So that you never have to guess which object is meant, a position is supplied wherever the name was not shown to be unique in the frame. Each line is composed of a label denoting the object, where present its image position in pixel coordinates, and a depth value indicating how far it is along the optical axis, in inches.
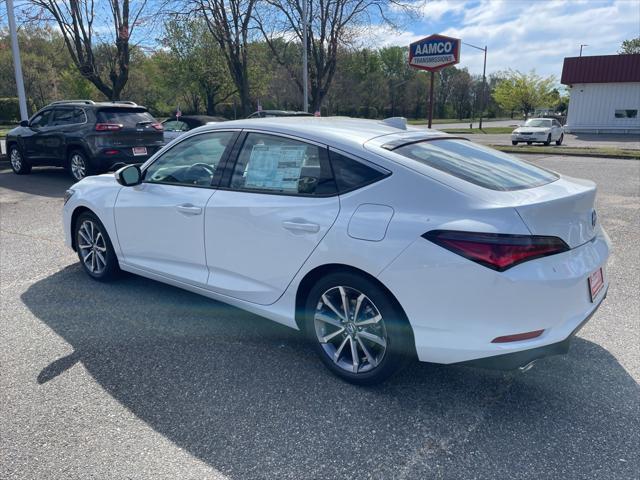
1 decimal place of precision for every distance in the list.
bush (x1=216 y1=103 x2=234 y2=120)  1987.0
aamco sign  1018.1
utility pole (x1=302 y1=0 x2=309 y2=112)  733.9
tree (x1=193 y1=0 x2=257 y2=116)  713.6
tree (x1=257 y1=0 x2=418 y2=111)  770.8
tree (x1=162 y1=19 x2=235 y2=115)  1299.2
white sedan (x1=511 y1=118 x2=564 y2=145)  989.8
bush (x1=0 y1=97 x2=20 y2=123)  1724.9
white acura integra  100.5
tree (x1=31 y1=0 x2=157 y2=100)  692.1
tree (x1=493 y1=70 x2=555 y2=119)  2032.5
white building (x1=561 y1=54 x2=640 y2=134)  1358.3
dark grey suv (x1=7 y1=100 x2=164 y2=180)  417.4
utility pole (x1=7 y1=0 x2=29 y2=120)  562.6
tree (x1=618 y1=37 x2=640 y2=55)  3129.9
